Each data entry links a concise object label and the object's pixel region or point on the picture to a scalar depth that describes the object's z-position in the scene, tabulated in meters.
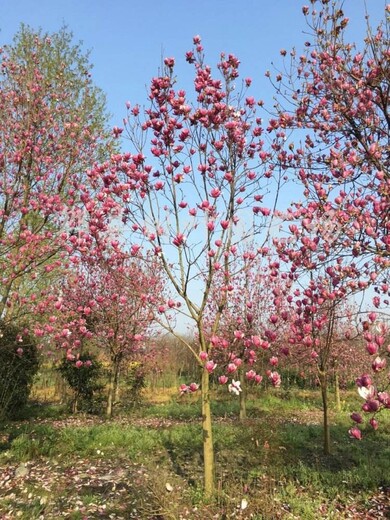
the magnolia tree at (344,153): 4.68
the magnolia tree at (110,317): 12.03
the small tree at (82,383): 13.38
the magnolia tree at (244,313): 11.52
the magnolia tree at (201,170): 5.18
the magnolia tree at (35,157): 7.74
